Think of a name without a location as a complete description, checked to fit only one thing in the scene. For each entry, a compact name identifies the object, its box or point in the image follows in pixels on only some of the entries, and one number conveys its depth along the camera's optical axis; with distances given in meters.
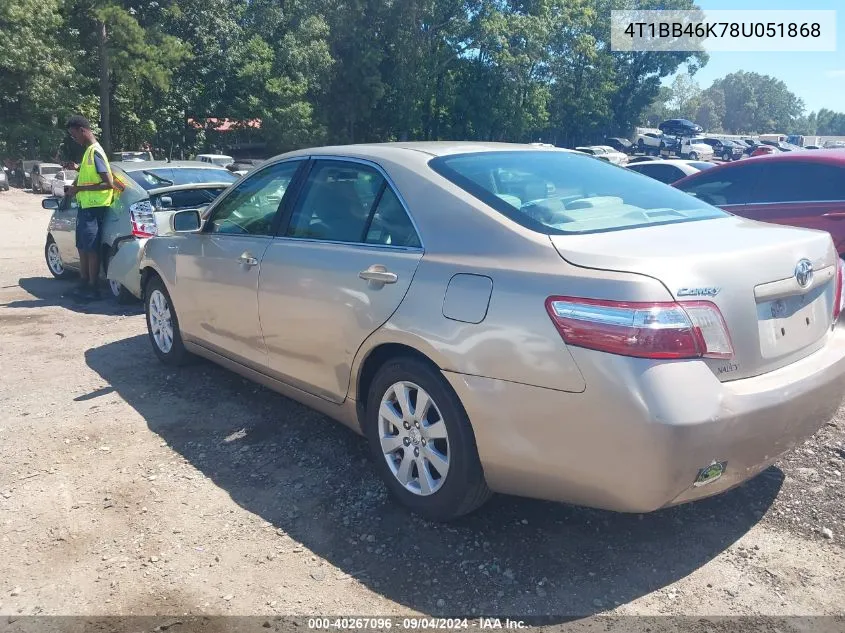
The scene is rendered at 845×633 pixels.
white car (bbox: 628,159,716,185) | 13.06
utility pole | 30.12
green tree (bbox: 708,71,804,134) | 131.38
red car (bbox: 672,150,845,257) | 6.10
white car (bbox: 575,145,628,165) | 36.35
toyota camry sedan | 2.42
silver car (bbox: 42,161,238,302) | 7.15
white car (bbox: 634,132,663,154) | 54.00
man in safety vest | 7.37
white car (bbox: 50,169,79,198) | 24.64
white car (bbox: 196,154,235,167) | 29.99
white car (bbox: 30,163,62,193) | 28.39
